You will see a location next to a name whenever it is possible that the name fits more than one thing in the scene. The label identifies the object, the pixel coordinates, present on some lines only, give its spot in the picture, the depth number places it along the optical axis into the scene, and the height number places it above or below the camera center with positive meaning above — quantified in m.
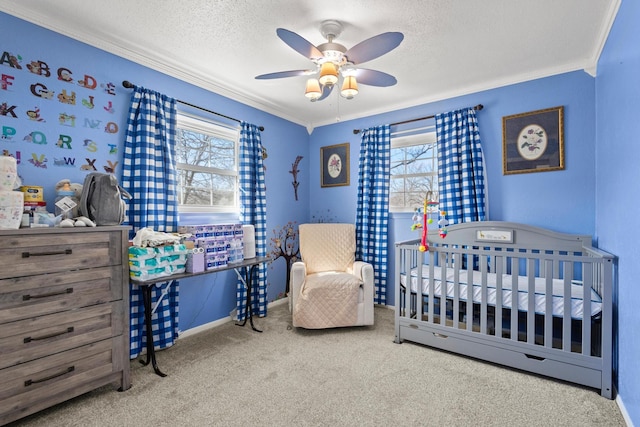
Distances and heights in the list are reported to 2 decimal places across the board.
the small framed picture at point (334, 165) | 3.95 +0.58
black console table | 2.02 -0.56
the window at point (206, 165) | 2.86 +0.45
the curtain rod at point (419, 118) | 2.98 +0.97
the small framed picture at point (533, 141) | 2.66 +0.59
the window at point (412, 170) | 3.44 +0.45
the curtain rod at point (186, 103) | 2.32 +0.95
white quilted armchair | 2.81 -0.79
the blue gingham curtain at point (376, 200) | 3.57 +0.11
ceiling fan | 1.75 +0.92
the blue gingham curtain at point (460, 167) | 2.95 +0.41
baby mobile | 2.58 -0.14
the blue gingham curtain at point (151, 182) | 2.38 +0.23
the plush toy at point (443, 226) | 2.75 -0.16
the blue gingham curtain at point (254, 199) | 3.25 +0.12
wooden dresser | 1.54 -0.56
